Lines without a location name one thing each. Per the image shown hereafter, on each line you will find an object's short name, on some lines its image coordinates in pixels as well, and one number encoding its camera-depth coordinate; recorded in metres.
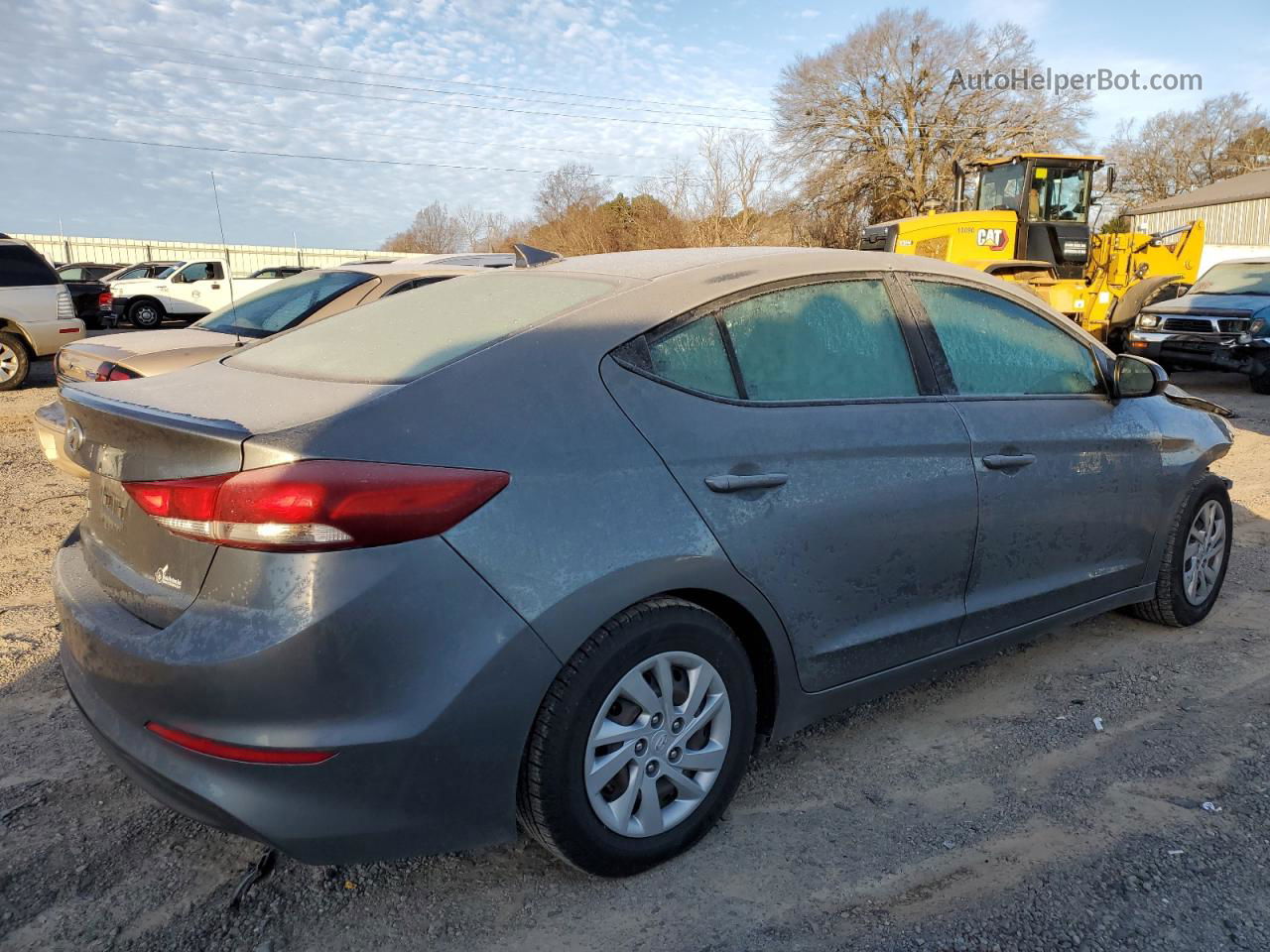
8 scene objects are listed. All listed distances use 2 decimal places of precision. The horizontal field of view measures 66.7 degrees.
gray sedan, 2.01
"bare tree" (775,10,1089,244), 37.34
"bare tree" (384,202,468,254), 49.15
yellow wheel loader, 14.73
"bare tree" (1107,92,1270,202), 54.72
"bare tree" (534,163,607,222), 42.66
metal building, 43.44
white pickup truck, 23.11
